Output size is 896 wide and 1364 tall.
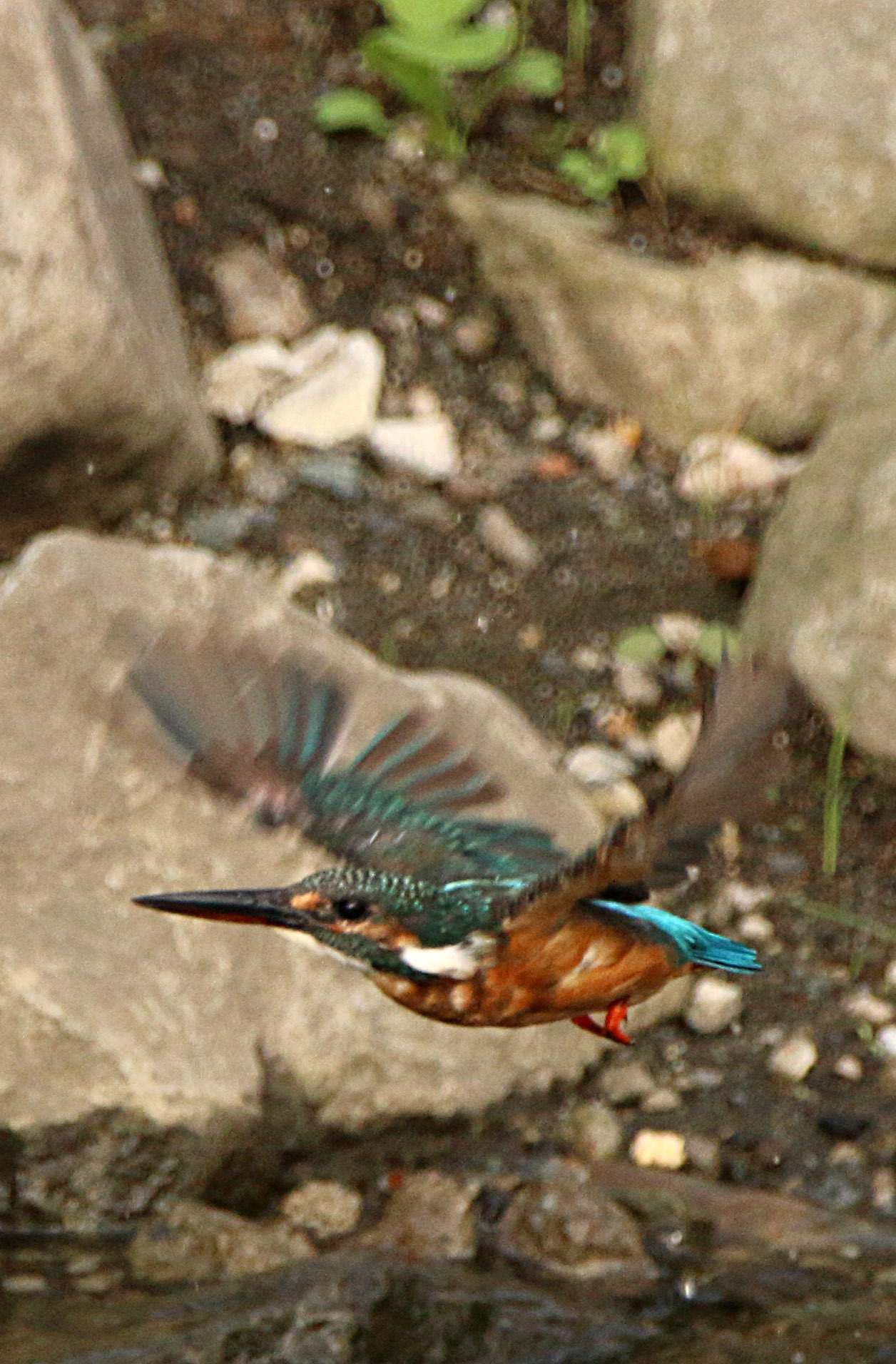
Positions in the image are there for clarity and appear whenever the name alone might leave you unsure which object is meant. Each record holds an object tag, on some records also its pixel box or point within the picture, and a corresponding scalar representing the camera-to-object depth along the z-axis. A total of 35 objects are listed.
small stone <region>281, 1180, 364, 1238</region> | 6.14
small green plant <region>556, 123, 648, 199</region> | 8.91
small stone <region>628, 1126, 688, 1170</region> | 6.43
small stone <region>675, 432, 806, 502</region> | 8.52
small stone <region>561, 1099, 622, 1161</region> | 6.45
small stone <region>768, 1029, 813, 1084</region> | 6.66
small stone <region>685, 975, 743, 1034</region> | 6.80
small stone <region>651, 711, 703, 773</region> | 7.52
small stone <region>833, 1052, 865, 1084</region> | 6.67
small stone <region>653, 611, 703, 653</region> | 7.92
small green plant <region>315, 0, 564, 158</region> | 8.41
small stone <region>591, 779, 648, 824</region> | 7.28
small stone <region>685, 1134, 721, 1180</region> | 6.43
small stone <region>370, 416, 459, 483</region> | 8.48
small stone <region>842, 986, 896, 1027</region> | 6.80
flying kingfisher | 4.84
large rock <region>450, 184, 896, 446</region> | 8.51
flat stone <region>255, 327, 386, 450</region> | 8.43
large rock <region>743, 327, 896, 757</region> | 6.92
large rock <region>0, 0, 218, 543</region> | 7.21
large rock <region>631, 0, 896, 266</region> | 8.44
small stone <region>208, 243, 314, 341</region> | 8.65
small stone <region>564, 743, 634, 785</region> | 7.45
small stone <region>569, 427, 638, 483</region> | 8.65
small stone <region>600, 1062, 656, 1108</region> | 6.59
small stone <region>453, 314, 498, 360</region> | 8.89
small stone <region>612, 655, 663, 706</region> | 7.77
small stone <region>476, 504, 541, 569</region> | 8.21
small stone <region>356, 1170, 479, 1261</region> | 6.11
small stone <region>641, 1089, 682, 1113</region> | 6.58
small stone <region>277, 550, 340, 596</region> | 7.94
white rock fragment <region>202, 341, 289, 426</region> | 8.44
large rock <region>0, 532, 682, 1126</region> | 5.94
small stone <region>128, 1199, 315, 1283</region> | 5.95
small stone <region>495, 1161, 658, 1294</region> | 5.99
